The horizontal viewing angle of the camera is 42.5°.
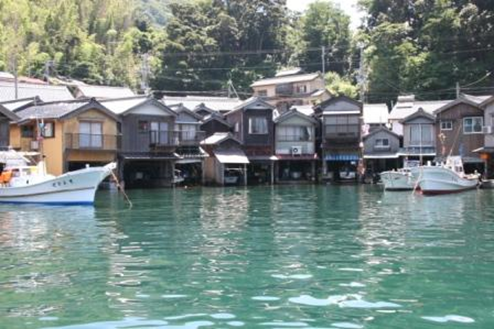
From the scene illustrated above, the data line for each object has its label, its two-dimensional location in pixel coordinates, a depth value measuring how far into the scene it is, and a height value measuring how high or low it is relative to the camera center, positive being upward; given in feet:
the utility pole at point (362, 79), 229.04 +33.95
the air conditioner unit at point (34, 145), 148.01 +6.64
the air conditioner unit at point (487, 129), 169.17 +10.63
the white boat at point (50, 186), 103.24 -2.10
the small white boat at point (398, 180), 141.18 -2.25
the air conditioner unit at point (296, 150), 193.77 +6.40
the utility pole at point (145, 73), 244.20 +40.01
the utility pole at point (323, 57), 274.87 +50.66
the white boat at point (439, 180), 129.59 -2.12
